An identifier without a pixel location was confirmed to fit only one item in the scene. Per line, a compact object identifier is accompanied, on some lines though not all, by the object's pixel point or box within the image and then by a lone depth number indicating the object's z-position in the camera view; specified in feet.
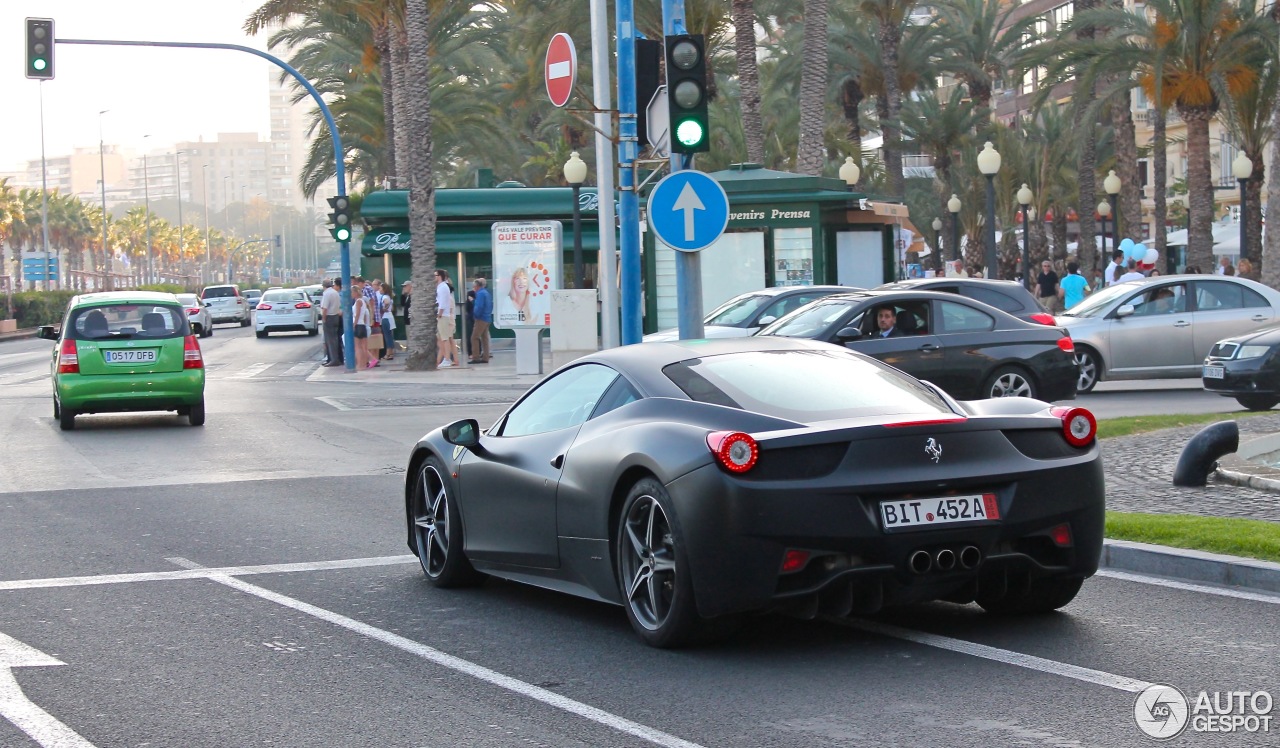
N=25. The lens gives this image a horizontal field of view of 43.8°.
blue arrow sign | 40.83
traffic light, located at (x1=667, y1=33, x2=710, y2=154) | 40.27
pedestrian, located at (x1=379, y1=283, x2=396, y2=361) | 114.62
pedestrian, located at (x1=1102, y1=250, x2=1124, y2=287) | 119.65
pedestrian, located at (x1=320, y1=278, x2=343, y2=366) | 107.96
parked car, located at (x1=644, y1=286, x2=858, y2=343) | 66.44
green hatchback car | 62.85
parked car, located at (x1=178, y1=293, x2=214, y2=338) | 173.75
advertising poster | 99.25
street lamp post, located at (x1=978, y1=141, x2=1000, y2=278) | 100.22
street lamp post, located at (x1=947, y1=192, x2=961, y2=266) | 161.48
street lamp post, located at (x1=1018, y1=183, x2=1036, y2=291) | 140.26
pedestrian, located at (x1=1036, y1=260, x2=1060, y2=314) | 117.19
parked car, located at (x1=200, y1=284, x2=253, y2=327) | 218.59
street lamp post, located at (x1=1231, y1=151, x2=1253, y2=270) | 113.60
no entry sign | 51.29
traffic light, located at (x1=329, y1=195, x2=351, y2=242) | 104.94
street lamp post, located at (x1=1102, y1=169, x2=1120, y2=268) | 151.23
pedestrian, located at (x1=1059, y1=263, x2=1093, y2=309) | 101.24
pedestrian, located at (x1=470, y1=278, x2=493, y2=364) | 107.34
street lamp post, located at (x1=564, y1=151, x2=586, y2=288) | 95.71
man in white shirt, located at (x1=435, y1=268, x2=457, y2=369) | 102.68
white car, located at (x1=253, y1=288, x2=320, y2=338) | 169.07
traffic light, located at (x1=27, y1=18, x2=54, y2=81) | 94.02
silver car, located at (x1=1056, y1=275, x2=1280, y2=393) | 67.51
